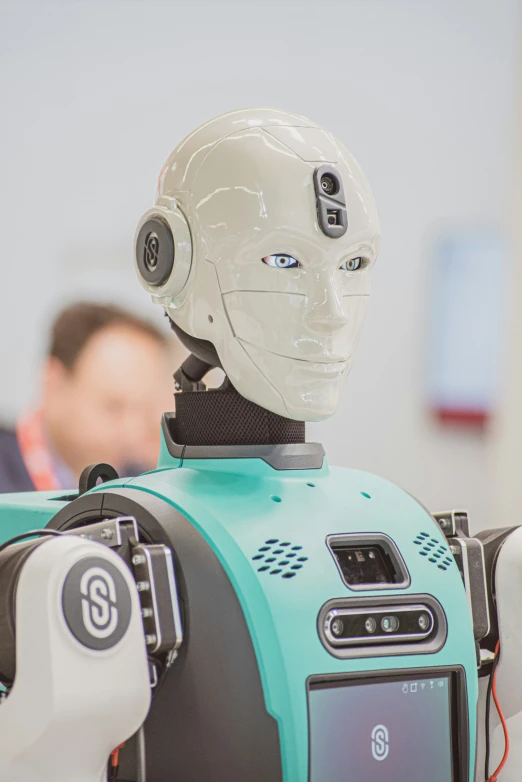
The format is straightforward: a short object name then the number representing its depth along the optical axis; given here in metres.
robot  1.89
